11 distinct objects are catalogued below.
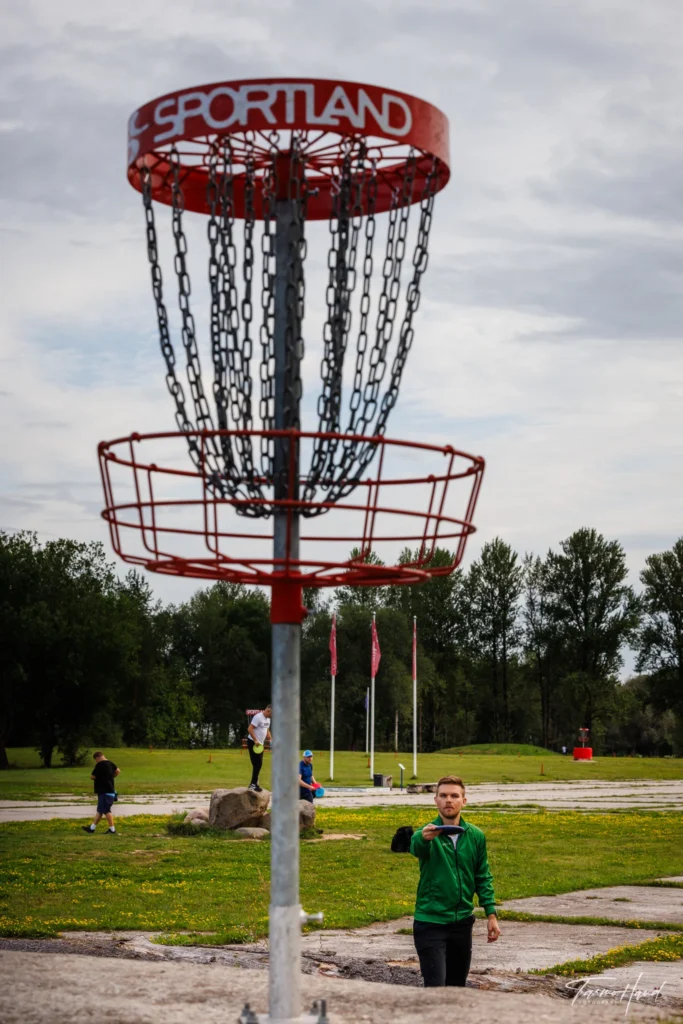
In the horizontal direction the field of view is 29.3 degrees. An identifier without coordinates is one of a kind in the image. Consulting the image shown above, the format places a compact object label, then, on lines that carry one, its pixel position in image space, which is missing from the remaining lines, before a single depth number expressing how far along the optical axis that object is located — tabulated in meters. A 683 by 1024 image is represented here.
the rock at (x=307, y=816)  21.80
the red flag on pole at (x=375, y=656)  42.69
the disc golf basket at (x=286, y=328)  5.81
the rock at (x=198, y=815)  22.22
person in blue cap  25.58
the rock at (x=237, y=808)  21.83
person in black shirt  22.52
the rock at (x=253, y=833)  21.31
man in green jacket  7.63
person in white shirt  24.59
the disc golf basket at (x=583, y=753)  68.62
